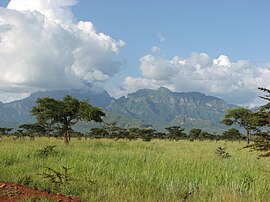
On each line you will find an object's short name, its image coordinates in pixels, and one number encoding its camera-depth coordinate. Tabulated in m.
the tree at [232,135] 77.74
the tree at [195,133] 84.25
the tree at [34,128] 70.61
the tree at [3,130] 78.20
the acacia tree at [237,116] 48.81
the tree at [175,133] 81.12
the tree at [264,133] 9.75
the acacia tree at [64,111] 34.12
